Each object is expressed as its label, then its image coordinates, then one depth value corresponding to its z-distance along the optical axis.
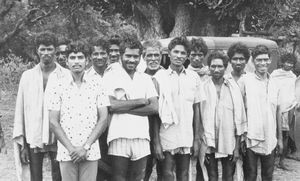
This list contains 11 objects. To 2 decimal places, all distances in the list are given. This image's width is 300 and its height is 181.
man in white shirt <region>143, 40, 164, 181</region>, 4.62
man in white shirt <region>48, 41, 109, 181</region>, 3.95
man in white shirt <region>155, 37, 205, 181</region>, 4.61
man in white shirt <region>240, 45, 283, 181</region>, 4.90
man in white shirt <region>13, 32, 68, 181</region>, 4.52
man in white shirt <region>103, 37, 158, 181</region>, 4.29
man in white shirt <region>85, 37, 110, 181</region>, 4.78
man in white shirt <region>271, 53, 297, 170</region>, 6.79
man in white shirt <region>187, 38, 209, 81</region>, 5.25
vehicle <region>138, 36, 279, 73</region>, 7.77
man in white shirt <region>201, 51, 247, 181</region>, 4.89
